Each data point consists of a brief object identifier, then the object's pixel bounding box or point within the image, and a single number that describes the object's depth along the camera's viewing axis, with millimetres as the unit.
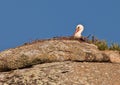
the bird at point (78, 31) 28811
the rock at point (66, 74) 21844
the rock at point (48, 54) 23875
